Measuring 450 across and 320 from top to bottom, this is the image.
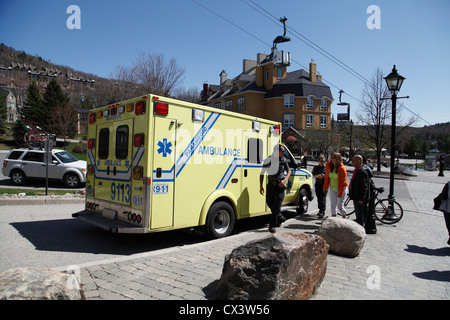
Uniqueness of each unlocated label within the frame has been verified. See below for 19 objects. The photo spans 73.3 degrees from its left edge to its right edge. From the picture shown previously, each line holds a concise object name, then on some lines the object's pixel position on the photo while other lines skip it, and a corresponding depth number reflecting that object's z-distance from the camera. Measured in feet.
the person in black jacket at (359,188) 22.15
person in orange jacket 24.09
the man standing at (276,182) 22.49
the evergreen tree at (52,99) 150.05
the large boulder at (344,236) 17.40
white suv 45.24
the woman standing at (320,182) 28.84
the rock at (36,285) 8.38
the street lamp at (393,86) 31.32
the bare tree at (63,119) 127.95
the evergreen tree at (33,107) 149.68
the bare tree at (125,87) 86.28
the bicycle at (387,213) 28.02
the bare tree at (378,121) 92.68
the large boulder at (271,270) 10.49
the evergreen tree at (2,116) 176.32
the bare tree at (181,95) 95.35
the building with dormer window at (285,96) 159.84
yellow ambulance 16.94
